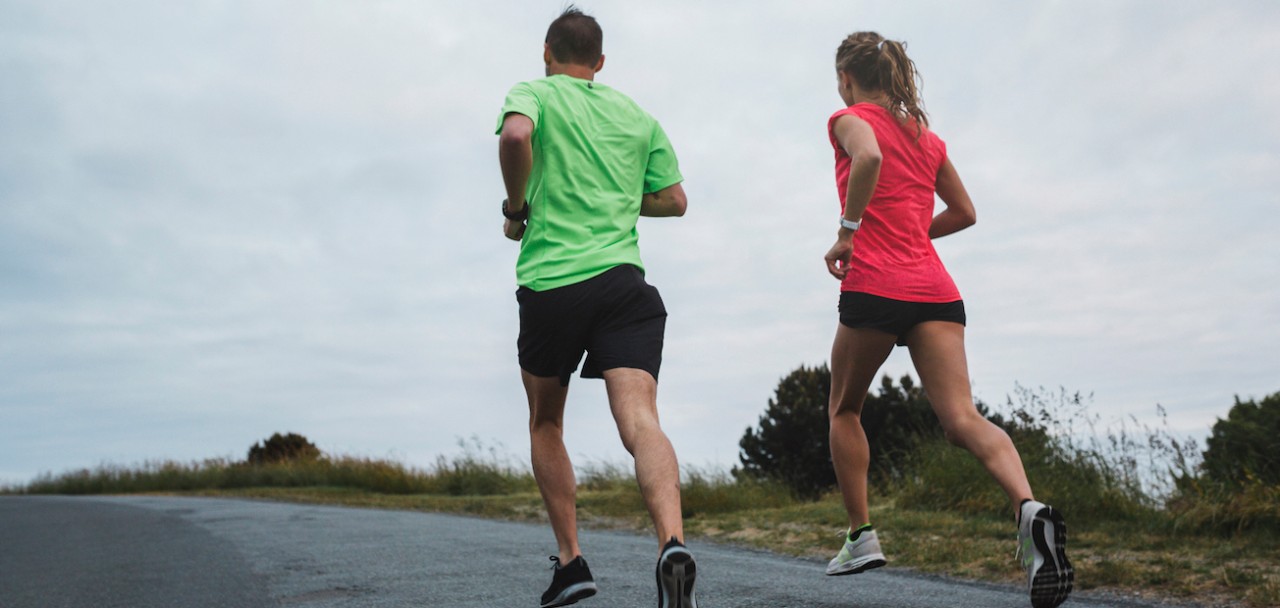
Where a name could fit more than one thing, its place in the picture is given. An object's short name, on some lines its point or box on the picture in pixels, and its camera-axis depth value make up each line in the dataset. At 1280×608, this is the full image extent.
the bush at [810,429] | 15.45
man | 2.97
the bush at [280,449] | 26.44
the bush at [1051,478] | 8.81
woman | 3.48
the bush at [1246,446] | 8.66
